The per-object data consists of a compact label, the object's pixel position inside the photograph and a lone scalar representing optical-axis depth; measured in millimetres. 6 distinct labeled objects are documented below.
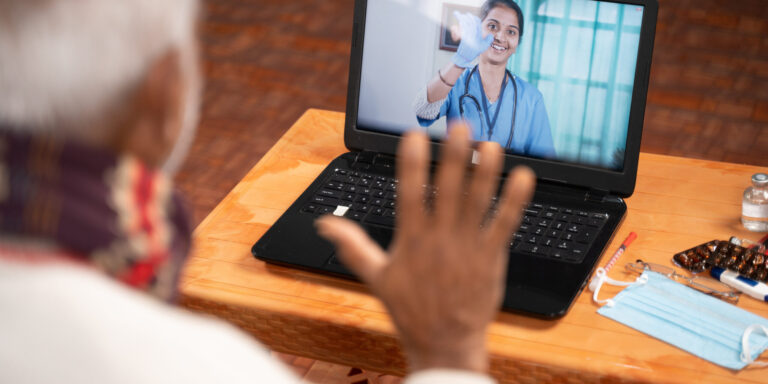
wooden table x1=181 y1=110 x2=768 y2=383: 2084
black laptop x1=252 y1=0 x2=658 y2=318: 2276
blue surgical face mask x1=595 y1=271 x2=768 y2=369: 2086
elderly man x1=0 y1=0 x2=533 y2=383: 1534
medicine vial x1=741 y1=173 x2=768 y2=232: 2312
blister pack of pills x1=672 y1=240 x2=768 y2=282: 2198
